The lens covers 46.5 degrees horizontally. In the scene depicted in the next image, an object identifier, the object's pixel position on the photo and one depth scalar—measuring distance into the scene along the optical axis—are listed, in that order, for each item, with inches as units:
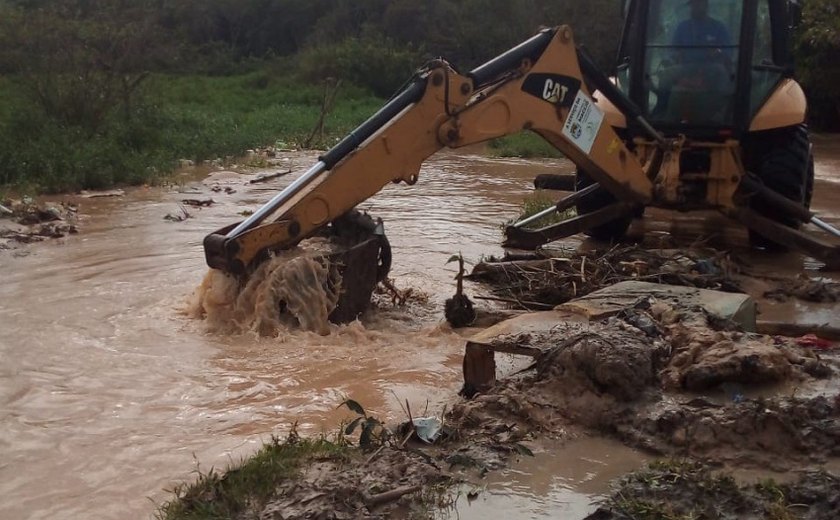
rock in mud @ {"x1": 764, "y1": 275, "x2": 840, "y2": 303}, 283.4
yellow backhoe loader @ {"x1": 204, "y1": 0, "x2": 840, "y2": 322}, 273.7
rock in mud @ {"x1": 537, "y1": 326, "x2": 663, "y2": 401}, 173.8
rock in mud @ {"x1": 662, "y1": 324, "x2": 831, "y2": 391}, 172.4
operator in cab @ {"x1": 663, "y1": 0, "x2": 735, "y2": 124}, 331.9
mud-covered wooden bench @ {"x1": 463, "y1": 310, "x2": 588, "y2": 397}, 193.0
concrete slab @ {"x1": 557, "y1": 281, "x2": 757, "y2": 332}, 210.4
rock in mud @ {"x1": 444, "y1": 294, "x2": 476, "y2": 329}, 258.8
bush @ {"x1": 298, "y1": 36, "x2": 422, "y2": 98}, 1290.6
